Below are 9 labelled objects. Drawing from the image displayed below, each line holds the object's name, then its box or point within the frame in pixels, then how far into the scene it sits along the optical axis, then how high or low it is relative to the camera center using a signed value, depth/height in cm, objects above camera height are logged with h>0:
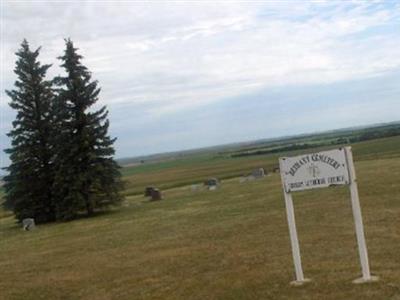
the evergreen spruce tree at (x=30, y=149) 3083 +135
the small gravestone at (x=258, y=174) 4055 -205
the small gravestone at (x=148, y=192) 3597 -194
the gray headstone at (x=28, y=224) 2614 -203
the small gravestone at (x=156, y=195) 3338 -200
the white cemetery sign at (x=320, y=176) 866 -60
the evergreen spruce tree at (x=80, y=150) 2983 +85
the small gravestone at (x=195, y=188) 3780 -224
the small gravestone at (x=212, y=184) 3591 -205
